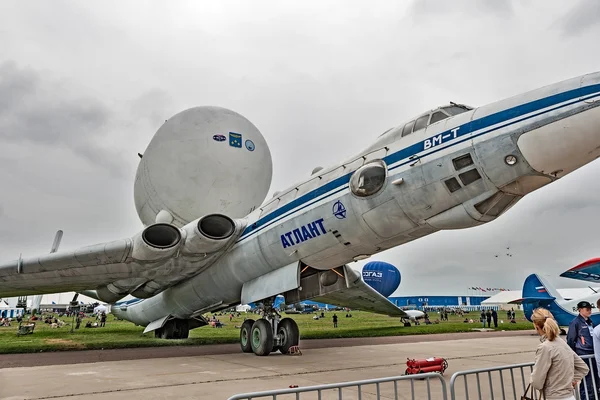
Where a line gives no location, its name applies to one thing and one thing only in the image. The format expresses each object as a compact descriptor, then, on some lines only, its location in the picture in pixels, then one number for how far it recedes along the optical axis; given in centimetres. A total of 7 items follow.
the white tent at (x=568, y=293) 3769
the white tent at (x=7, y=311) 6302
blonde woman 380
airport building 9844
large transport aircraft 656
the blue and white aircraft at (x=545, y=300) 2009
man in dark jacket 557
